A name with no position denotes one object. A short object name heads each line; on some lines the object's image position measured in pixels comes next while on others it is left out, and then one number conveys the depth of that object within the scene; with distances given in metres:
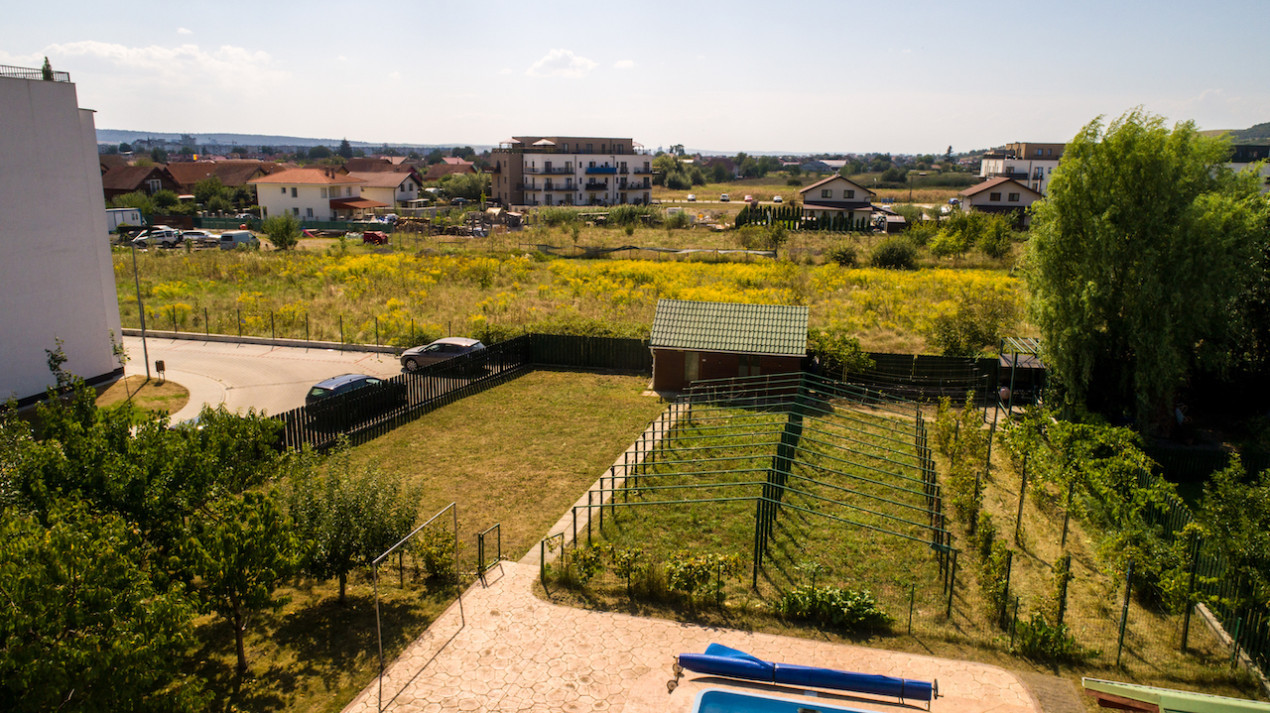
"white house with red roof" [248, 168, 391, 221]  86.06
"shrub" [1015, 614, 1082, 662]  12.62
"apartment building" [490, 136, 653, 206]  103.75
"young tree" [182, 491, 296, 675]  10.37
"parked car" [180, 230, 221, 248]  62.53
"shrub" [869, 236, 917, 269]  54.22
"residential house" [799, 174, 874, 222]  83.44
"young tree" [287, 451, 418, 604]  12.70
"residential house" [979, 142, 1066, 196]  110.55
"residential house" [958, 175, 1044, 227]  82.44
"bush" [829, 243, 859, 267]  54.88
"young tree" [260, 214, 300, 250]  59.47
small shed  26.88
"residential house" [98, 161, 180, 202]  89.94
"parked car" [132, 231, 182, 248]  60.56
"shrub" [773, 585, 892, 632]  13.46
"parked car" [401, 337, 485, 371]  29.11
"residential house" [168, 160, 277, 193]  102.06
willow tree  20.89
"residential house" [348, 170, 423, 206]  101.50
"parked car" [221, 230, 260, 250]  61.25
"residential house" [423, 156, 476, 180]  151.00
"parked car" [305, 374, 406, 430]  21.19
